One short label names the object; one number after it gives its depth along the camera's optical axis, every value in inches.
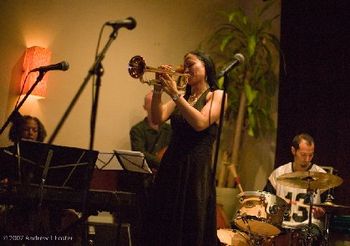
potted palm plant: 230.1
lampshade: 199.8
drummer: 180.2
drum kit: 166.6
